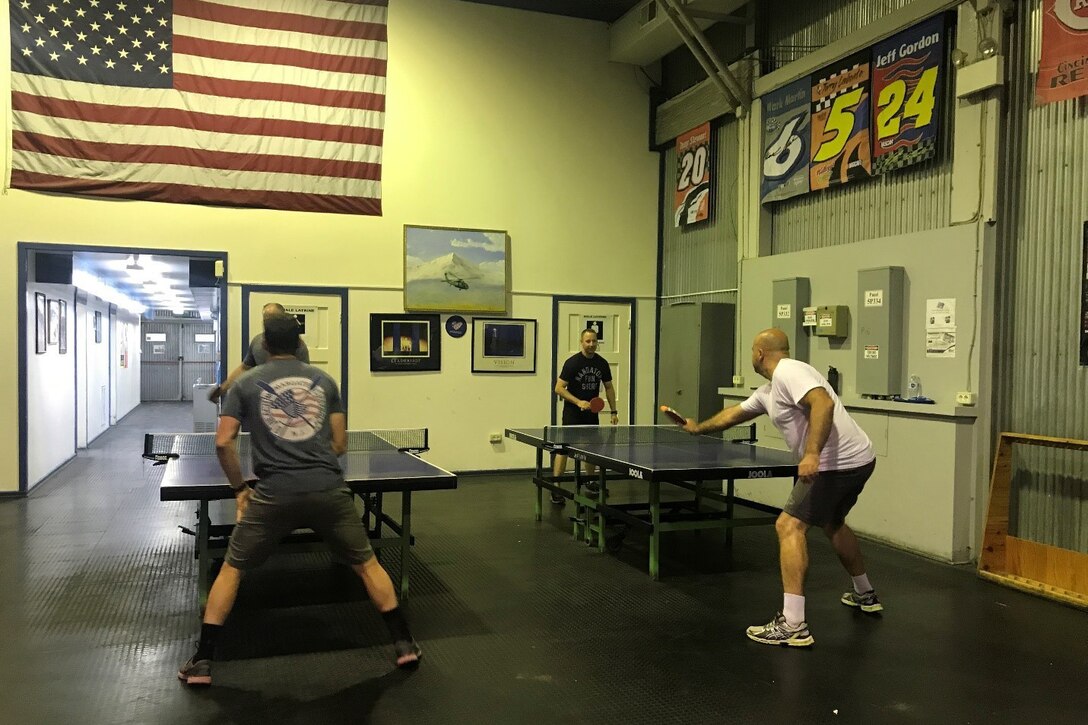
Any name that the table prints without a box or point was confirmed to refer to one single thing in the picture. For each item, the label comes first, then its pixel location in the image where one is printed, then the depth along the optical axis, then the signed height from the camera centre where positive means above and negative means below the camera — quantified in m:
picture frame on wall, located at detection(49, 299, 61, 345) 9.16 +0.23
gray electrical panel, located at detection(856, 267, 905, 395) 6.14 +0.14
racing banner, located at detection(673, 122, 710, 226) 9.03 +2.03
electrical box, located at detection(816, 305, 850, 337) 6.66 +0.25
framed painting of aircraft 9.13 +0.89
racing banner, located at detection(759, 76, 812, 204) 7.44 +2.02
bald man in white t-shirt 3.89 -0.55
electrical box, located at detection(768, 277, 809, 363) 7.16 +0.33
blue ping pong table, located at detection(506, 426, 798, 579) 4.80 -0.75
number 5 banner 6.73 +2.01
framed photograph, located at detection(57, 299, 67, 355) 9.76 +0.17
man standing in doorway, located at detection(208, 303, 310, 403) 4.68 -0.11
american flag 7.83 +2.56
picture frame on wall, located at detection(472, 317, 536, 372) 9.47 +0.01
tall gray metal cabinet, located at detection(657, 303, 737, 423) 8.44 -0.08
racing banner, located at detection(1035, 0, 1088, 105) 5.02 +1.95
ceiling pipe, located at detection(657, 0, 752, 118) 8.07 +3.03
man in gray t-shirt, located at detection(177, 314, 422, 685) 3.41 -0.54
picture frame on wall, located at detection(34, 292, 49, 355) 8.31 +0.18
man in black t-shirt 7.54 -0.35
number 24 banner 6.06 +2.05
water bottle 6.02 -0.28
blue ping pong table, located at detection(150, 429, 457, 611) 4.00 -0.74
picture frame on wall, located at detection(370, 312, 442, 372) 9.05 +0.03
